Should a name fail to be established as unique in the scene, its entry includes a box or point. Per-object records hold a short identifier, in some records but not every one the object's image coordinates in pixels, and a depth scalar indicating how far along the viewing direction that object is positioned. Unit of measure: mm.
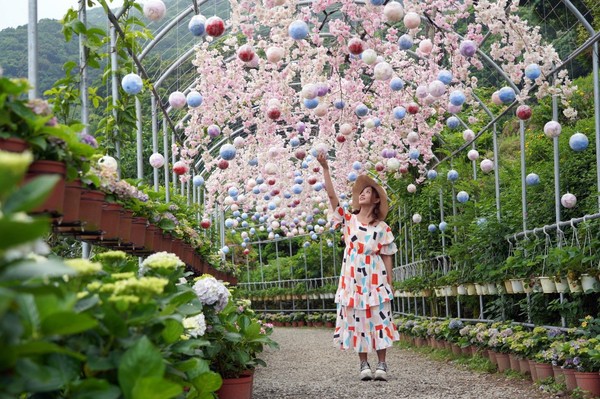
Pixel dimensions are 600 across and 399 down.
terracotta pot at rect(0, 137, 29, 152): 1885
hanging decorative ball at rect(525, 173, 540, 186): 6469
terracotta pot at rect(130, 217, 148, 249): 3963
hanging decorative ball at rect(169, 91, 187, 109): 5561
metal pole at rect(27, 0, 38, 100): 3252
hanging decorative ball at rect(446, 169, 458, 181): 8617
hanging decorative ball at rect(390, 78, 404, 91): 5777
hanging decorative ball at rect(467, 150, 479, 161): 8172
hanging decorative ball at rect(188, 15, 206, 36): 4875
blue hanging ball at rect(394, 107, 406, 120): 6625
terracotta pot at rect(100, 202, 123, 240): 3209
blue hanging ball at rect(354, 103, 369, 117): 6676
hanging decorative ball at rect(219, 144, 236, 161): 6340
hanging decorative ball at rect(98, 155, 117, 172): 3306
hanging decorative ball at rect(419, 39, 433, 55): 5617
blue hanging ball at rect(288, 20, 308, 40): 4766
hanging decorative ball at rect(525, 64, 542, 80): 5551
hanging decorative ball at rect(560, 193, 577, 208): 5750
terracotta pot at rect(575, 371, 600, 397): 4543
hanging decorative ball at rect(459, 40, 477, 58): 5355
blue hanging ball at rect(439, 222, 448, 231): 9211
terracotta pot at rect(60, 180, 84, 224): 2434
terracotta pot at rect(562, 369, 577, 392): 4781
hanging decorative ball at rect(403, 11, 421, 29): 4969
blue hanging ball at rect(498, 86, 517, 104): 5672
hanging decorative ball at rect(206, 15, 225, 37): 4543
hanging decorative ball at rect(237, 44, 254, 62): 4916
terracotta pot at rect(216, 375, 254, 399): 4297
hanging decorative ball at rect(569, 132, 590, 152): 5523
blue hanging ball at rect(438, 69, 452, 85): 5465
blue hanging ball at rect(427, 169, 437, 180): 9211
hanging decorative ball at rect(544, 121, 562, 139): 5684
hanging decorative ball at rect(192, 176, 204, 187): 8321
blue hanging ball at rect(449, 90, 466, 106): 5969
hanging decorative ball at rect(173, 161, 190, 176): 6888
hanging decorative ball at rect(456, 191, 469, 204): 8406
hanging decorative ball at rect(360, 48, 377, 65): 5000
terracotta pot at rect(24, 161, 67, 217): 2069
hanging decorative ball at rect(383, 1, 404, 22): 4617
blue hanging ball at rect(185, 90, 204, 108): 5605
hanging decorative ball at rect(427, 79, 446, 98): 5403
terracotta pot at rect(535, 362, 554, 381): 5324
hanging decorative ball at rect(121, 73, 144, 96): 4660
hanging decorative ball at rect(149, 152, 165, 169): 6660
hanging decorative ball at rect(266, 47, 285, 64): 5055
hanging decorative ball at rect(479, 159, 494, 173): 7785
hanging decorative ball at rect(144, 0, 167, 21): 4762
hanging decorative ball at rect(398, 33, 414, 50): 5270
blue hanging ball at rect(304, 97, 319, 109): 5684
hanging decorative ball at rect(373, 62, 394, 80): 5055
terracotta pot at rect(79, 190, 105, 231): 2715
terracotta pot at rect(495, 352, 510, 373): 6312
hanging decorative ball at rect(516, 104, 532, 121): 5693
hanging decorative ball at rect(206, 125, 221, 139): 6348
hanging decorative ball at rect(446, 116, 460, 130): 7434
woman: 5957
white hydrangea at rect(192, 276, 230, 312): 3697
